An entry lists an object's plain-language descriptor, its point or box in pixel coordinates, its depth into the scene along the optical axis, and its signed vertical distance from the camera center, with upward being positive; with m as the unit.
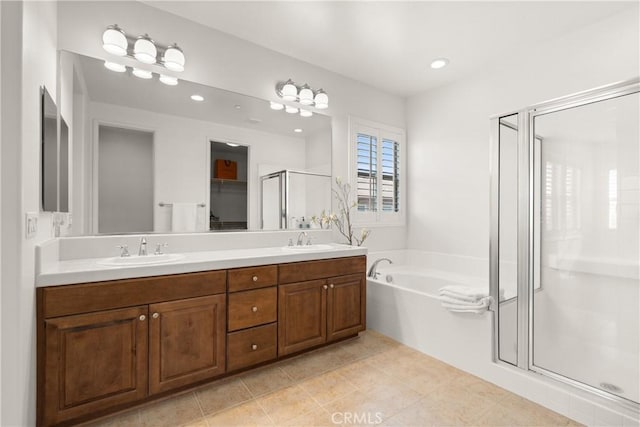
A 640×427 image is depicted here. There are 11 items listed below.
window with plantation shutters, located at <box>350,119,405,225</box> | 3.45 +0.49
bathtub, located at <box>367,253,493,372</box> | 2.21 -0.85
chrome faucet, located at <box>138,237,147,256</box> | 2.11 -0.24
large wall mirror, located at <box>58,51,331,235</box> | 2.08 +0.48
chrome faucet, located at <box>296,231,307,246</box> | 2.93 -0.22
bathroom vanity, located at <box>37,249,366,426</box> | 1.51 -0.69
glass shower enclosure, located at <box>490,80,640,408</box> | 1.77 -0.16
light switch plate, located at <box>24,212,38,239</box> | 1.29 -0.05
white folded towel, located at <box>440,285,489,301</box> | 2.20 -0.57
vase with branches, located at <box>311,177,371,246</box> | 3.19 -0.02
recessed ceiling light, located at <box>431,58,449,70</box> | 2.98 +1.48
